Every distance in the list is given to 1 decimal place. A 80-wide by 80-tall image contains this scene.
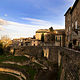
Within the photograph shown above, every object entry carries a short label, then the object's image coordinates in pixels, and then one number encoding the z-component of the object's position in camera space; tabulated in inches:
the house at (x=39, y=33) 2071.9
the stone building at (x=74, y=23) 664.4
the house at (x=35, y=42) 1921.5
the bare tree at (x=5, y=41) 1871.3
